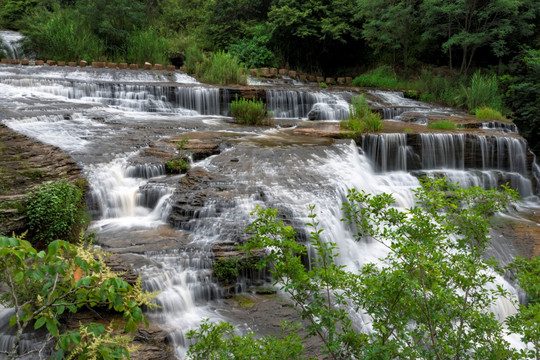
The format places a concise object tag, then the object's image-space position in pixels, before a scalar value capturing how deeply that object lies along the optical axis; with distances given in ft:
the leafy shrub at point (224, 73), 52.47
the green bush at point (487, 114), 44.96
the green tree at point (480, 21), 53.11
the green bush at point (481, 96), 49.93
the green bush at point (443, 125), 37.06
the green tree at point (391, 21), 61.16
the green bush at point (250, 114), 39.34
